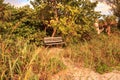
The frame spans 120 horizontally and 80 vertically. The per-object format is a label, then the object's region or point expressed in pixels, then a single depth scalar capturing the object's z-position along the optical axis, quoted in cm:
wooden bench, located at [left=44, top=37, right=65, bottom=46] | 389
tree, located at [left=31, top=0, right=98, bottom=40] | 398
